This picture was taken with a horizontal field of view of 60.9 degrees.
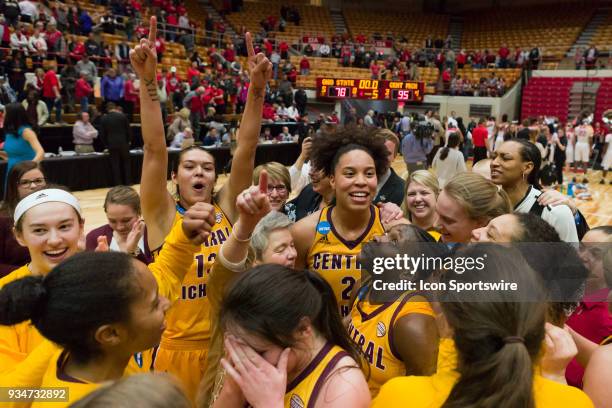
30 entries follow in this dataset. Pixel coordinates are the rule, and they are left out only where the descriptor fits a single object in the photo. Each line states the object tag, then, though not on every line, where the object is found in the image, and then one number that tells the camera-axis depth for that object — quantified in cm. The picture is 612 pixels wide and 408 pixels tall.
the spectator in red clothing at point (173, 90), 1424
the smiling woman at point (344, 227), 272
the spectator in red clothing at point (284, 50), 2269
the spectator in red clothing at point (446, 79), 2350
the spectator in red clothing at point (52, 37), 1250
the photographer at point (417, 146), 917
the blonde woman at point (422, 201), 350
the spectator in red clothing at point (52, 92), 1115
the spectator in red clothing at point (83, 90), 1173
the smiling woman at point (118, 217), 335
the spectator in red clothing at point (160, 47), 1552
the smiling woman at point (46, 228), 217
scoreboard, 1722
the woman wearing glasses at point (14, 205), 292
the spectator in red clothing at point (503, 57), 2378
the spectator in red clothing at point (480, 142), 1325
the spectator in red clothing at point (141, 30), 1535
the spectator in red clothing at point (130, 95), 1226
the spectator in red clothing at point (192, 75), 1505
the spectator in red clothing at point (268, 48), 2108
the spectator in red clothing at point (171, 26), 1796
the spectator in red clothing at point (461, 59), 2481
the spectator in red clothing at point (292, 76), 2066
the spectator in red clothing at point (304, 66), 2222
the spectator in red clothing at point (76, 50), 1295
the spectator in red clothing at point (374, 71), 2259
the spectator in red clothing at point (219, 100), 1522
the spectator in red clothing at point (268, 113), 1668
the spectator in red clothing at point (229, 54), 1958
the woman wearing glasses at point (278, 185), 397
